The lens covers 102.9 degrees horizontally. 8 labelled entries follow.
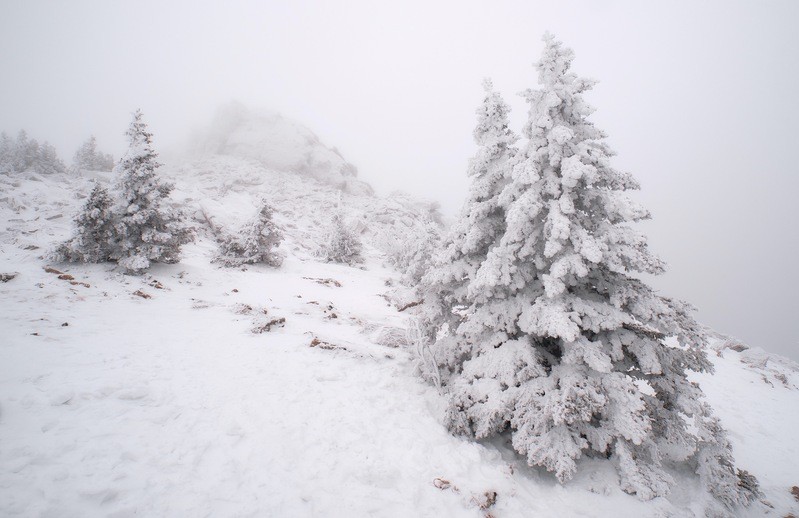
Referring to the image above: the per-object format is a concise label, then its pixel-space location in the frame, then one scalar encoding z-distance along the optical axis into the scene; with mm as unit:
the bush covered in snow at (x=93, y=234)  13057
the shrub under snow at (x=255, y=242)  20109
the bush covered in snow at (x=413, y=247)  23094
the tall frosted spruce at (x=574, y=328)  5793
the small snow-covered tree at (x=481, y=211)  7426
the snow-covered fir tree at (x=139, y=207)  13883
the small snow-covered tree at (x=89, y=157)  36719
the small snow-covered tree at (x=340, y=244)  27422
